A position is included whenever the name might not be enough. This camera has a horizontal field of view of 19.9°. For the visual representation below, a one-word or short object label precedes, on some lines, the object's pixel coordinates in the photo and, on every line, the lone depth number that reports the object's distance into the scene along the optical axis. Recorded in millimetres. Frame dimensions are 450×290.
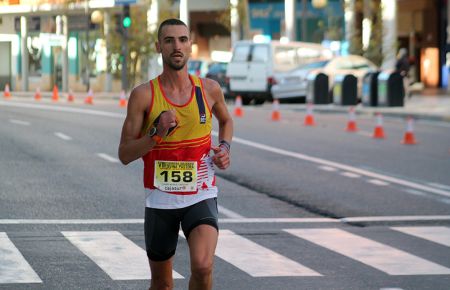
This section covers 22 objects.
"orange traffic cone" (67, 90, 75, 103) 46125
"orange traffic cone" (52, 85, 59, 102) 48625
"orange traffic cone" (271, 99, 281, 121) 30609
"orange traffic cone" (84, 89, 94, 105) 42531
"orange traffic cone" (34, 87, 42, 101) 48453
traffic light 47719
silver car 39312
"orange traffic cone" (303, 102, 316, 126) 28594
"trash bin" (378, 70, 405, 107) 37094
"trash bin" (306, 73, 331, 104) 38781
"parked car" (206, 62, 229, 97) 44269
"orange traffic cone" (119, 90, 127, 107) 39956
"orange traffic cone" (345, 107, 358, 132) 26547
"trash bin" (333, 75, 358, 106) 38172
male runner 6328
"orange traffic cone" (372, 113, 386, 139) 24728
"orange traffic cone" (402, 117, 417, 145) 23406
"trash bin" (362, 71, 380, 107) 37594
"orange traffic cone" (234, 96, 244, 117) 32688
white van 39312
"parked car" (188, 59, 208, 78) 49041
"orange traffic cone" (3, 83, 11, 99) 51338
